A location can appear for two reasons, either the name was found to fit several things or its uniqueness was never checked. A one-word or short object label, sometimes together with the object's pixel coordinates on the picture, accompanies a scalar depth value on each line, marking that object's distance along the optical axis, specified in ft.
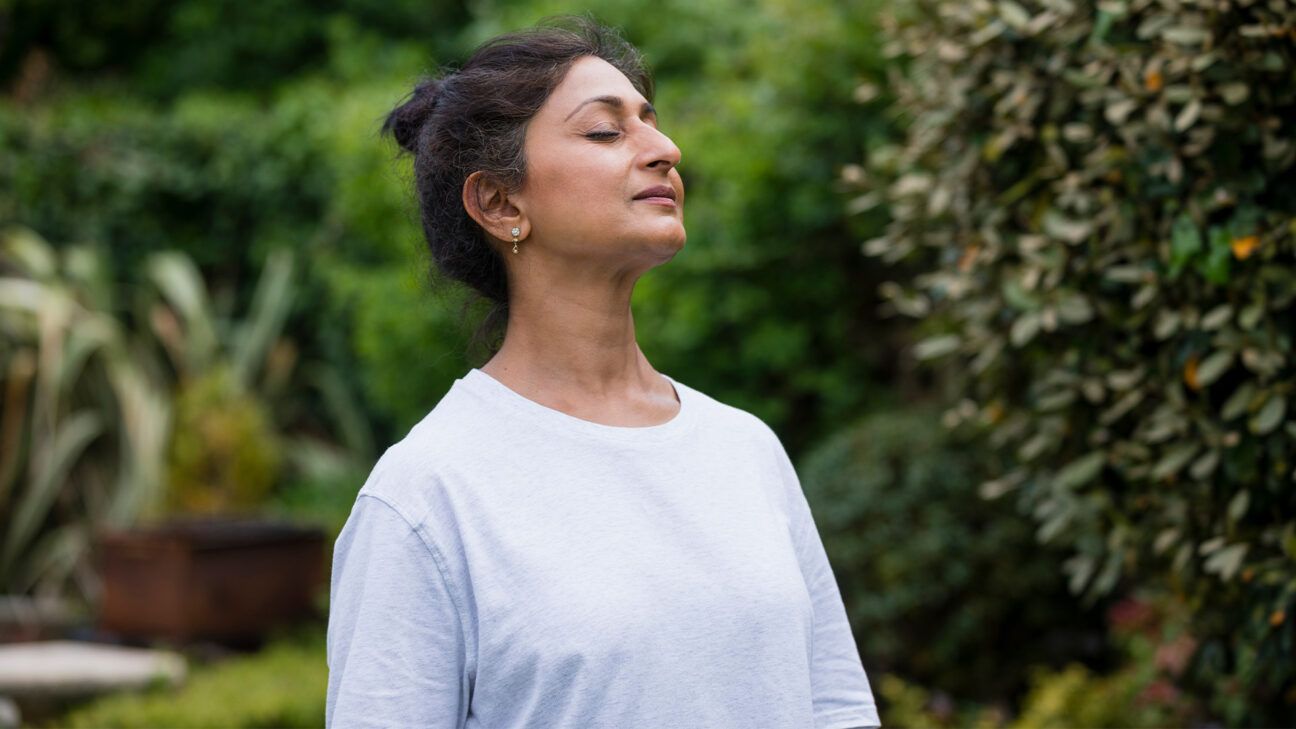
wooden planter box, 20.02
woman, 5.28
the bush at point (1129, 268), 8.27
